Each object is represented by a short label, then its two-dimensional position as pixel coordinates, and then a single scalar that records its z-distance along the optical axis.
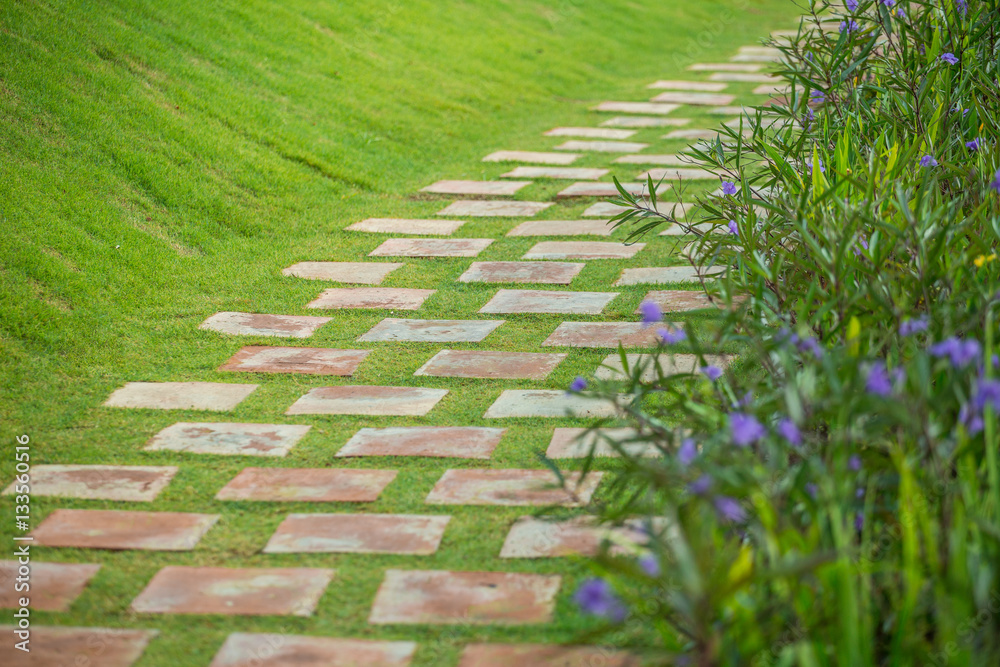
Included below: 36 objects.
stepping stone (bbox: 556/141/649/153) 14.12
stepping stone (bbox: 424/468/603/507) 5.41
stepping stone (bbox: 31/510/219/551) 5.10
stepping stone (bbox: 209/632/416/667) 4.16
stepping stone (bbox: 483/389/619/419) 6.48
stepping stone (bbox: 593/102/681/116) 16.80
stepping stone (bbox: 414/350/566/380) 7.18
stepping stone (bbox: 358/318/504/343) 7.91
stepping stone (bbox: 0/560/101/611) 4.61
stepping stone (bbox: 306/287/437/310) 8.63
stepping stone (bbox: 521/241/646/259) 9.88
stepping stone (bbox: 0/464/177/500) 5.58
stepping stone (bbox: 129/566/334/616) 4.55
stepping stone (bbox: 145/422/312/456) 6.11
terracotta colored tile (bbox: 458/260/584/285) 9.20
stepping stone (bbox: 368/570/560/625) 4.43
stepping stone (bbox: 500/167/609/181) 12.73
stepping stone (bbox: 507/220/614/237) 10.62
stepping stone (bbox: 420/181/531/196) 12.19
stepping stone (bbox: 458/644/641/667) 4.08
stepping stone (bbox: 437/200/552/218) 11.36
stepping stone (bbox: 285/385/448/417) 6.63
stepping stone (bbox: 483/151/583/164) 13.60
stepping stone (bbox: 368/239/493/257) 9.98
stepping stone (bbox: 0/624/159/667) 4.18
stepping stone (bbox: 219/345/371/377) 7.32
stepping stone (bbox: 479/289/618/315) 8.46
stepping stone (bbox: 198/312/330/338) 8.02
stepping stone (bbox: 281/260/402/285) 9.28
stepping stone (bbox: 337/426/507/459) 6.02
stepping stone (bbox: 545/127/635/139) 15.02
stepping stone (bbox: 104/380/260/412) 6.71
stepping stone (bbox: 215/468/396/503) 5.54
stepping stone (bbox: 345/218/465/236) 10.71
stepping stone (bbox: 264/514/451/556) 5.02
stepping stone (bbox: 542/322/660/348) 7.66
